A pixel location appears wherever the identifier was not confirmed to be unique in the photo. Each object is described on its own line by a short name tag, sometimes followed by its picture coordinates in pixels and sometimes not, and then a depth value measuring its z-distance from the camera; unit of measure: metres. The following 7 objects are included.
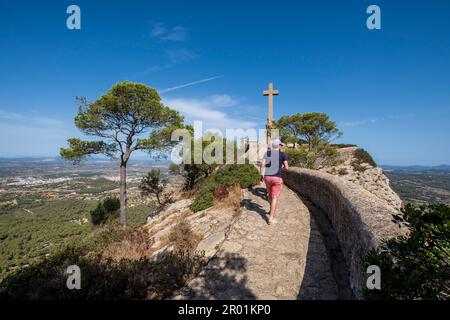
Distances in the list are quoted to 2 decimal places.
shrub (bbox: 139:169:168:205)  22.75
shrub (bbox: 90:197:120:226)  21.59
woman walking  5.96
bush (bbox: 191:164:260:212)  9.90
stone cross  17.19
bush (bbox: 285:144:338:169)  16.19
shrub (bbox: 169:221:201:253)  5.67
